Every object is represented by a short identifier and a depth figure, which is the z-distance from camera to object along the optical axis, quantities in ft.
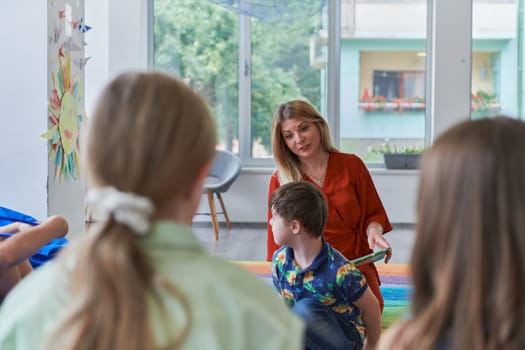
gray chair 18.65
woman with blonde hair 8.72
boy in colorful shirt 6.66
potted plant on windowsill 20.77
